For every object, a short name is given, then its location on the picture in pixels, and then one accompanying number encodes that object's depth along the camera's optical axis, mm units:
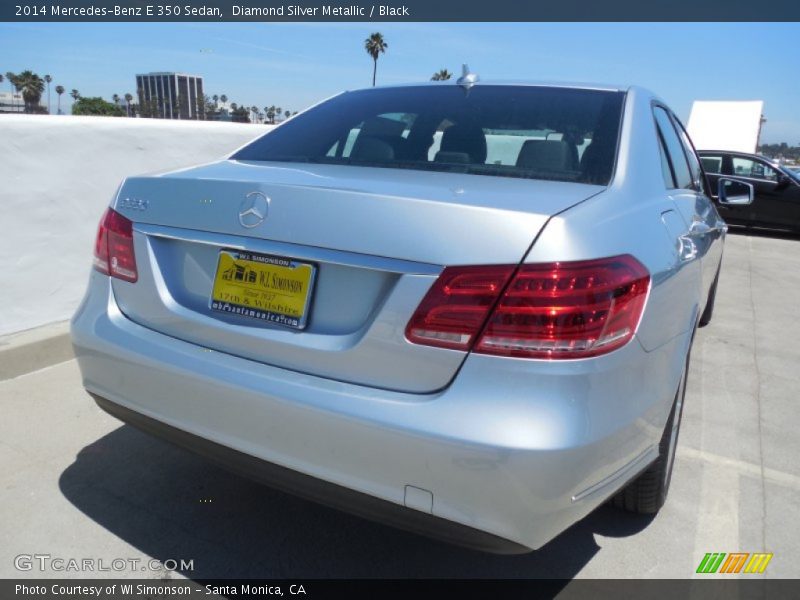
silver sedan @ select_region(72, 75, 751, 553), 1548
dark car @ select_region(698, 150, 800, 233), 11820
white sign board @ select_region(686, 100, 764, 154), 21297
